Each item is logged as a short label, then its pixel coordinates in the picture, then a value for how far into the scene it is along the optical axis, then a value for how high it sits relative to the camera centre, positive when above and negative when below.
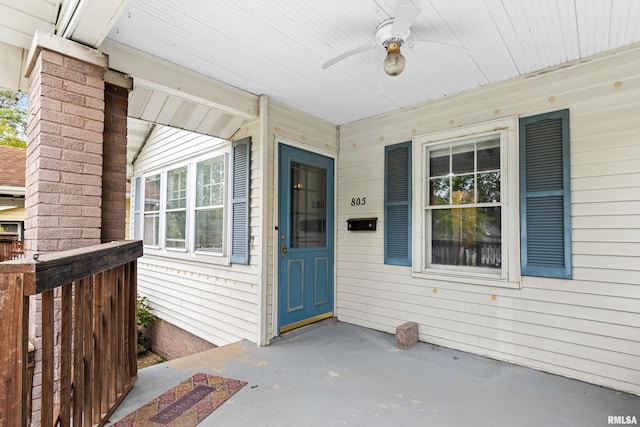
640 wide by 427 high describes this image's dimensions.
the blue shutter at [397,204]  3.79 +0.20
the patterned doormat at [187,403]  2.08 -1.31
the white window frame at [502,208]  3.04 +0.15
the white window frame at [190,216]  4.05 +0.07
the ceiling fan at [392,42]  2.14 +1.30
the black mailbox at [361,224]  4.05 -0.04
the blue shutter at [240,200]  3.69 +0.24
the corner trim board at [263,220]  3.46 +0.01
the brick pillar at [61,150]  2.14 +0.48
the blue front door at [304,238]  3.83 -0.22
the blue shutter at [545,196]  2.79 +0.23
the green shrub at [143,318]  5.69 -1.73
